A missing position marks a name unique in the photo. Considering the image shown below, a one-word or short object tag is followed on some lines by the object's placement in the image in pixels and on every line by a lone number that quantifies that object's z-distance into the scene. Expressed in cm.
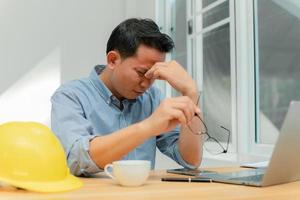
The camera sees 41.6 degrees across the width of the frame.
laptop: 83
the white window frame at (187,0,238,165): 201
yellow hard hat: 80
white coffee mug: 87
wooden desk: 74
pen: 96
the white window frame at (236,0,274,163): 194
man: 126
